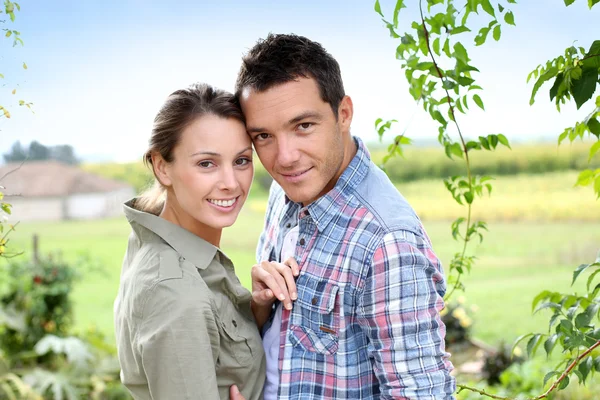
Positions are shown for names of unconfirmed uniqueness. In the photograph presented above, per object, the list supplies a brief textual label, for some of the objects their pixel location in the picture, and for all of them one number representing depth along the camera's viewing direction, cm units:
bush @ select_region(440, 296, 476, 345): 463
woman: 131
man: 133
